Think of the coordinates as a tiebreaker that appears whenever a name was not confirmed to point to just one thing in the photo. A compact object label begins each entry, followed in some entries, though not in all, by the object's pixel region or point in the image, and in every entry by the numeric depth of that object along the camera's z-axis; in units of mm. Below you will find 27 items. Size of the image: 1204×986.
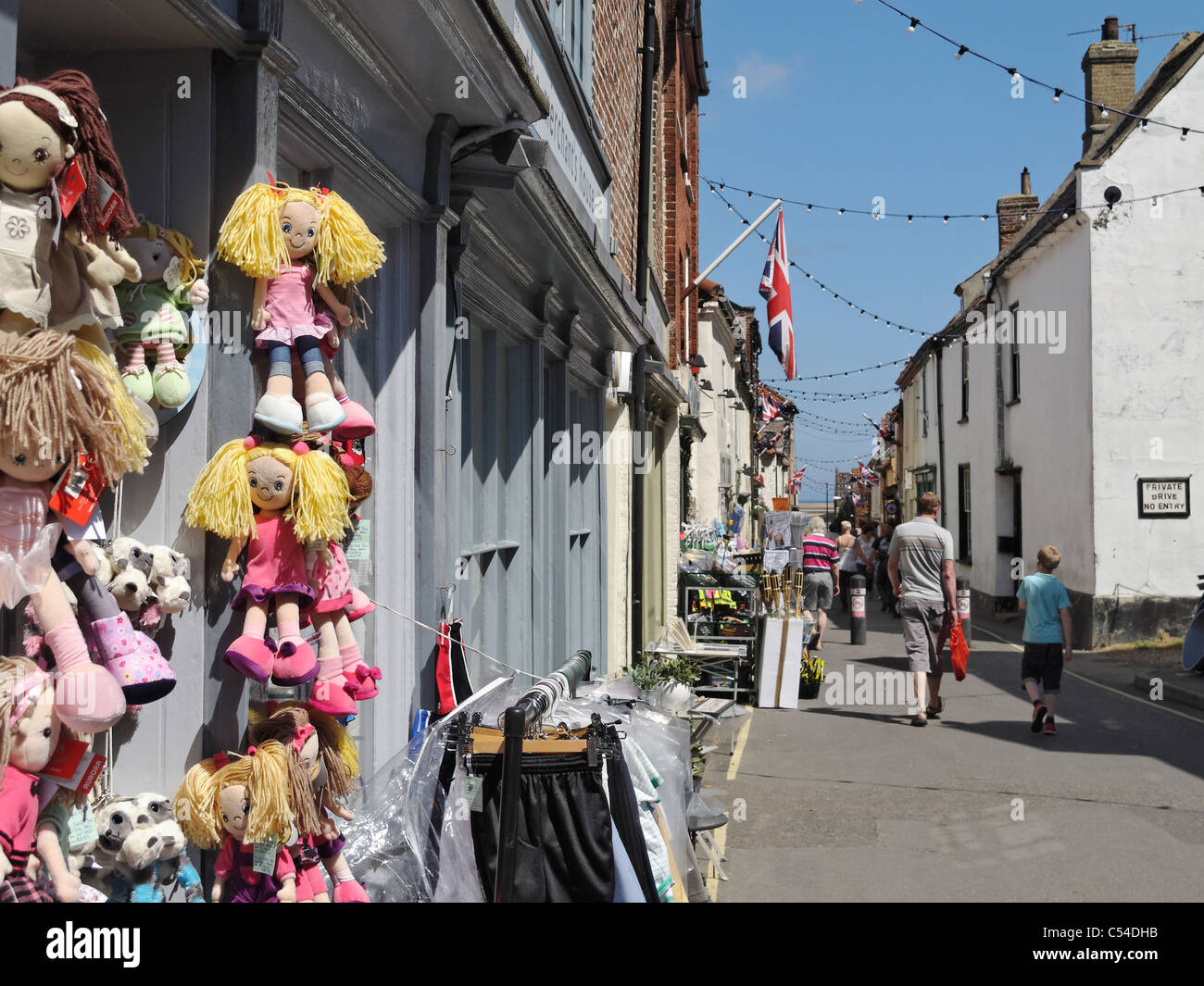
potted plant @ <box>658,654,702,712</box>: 8727
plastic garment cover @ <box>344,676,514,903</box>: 3135
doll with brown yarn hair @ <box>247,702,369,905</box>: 2541
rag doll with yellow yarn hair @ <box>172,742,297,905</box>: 2363
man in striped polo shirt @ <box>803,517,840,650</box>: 14609
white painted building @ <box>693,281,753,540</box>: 22203
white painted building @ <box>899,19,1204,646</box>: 15508
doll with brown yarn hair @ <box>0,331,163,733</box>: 1694
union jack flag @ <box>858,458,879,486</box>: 66500
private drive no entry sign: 15469
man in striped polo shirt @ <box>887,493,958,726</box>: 9852
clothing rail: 3053
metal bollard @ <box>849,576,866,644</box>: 16141
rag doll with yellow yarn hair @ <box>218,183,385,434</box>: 2484
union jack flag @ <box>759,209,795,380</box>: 14289
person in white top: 18719
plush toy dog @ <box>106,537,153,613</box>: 2186
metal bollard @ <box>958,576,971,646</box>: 10199
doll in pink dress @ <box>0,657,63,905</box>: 1799
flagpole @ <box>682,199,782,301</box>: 13453
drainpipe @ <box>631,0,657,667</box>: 10961
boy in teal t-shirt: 9164
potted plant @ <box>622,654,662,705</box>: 8328
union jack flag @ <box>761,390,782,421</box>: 35062
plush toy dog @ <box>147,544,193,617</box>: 2291
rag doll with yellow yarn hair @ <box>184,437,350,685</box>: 2418
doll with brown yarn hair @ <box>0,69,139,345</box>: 1729
